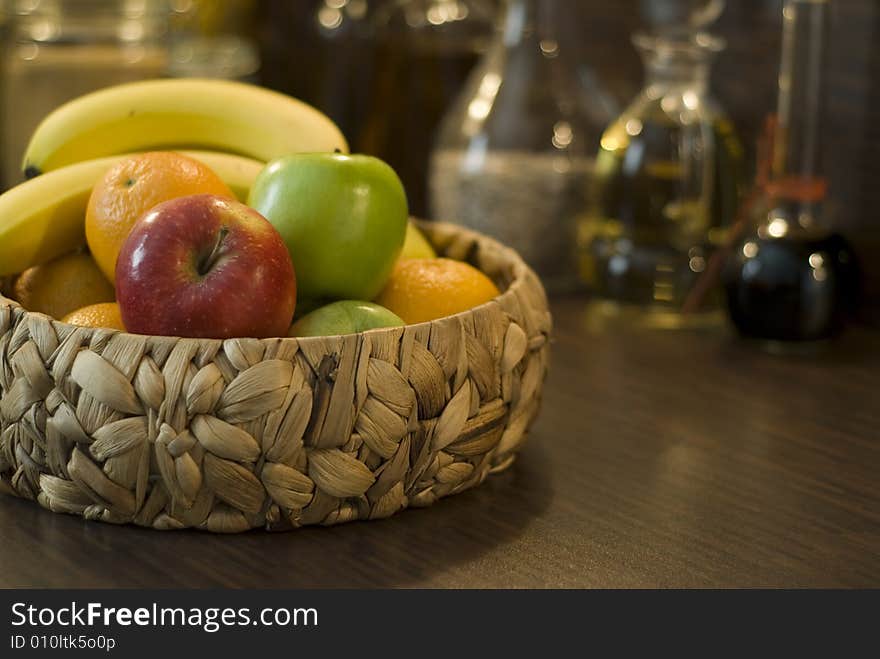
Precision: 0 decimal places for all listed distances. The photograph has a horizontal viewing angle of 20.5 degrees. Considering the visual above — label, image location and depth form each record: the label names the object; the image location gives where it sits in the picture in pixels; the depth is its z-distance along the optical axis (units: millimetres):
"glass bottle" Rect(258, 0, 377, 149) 1718
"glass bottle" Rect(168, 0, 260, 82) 1845
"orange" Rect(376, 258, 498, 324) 1074
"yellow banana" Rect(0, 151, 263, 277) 1080
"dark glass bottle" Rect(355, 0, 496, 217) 1594
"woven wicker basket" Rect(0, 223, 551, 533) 976
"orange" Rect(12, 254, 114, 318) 1086
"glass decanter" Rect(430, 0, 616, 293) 1412
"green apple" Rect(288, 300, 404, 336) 1024
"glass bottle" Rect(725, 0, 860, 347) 1288
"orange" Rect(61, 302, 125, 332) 1038
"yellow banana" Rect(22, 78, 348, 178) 1149
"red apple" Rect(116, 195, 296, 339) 999
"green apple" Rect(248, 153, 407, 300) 1044
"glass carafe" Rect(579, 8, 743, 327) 1364
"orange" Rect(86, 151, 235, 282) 1053
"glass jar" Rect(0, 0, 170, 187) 1605
